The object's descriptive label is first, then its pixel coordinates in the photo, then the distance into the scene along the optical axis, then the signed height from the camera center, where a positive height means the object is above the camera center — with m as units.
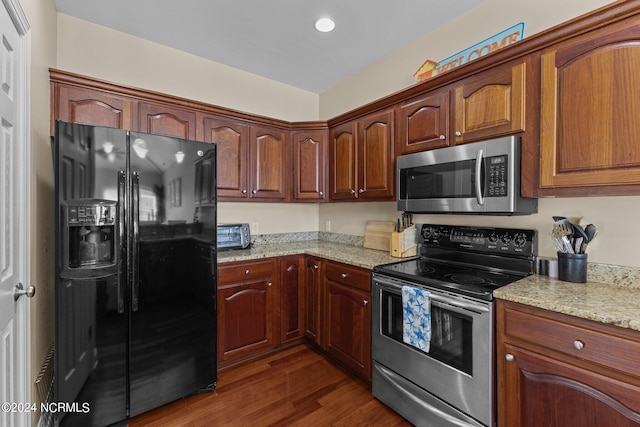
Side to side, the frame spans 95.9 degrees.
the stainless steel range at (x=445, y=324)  1.44 -0.63
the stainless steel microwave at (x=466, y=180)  1.57 +0.20
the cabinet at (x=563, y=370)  1.07 -0.65
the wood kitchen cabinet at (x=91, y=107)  1.91 +0.73
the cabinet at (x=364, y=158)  2.32 +0.48
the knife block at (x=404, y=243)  2.29 -0.25
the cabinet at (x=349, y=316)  2.07 -0.80
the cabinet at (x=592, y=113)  1.23 +0.46
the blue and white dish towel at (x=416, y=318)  1.63 -0.61
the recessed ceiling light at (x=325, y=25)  2.17 +1.45
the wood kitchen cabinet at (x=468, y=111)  1.57 +0.64
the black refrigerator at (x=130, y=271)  1.55 -0.35
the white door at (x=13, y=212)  1.17 +0.00
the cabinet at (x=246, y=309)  2.25 -0.79
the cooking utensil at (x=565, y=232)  1.51 -0.10
